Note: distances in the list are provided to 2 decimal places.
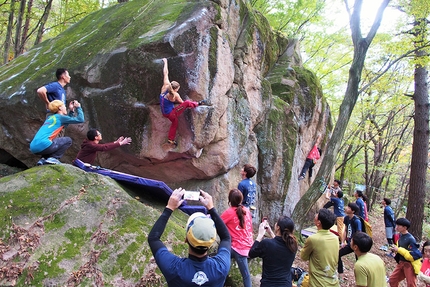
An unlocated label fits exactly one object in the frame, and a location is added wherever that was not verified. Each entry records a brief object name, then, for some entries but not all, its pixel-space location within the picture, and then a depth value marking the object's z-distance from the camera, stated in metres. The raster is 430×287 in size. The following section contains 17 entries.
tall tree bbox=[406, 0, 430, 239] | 12.48
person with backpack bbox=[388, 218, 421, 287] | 6.05
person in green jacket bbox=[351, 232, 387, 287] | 3.85
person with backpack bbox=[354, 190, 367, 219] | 9.38
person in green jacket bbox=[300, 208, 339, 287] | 4.30
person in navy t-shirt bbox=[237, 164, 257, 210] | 6.49
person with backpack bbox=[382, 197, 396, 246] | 9.66
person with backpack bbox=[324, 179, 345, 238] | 8.45
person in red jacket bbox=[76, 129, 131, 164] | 6.53
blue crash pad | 6.24
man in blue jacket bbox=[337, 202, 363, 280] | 7.00
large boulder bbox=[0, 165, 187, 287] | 3.96
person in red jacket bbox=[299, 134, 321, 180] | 13.00
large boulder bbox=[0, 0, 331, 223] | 7.52
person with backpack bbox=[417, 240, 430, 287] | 5.31
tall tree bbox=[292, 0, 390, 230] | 9.48
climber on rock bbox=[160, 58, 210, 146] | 6.91
